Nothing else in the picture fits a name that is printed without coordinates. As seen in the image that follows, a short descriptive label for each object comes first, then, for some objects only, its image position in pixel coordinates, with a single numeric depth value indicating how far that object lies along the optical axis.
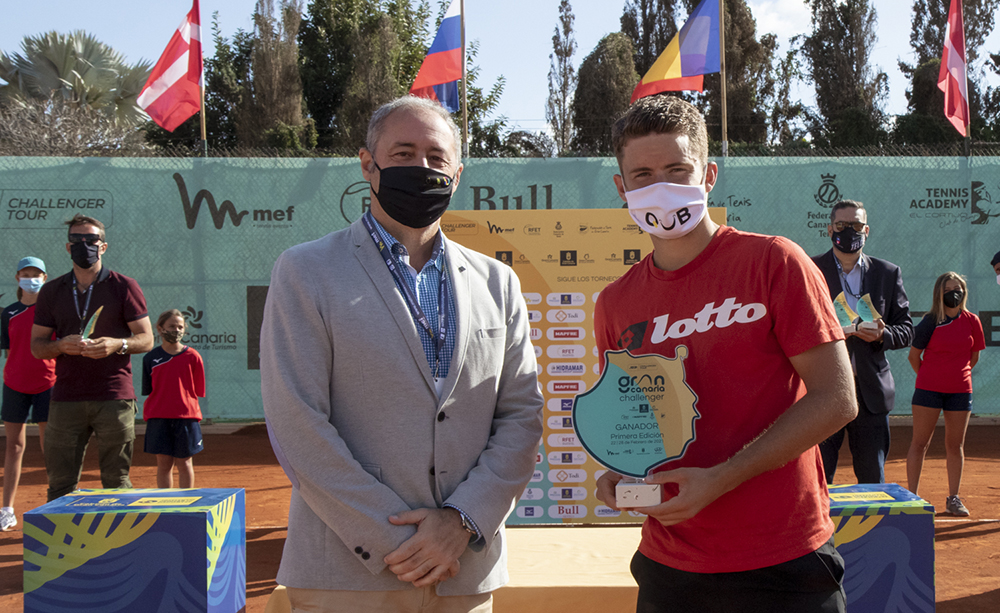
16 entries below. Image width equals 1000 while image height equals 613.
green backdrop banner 8.27
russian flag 10.21
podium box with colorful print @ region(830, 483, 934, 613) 3.32
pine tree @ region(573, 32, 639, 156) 31.59
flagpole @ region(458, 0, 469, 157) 9.84
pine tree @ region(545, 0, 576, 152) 34.53
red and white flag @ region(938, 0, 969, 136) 9.62
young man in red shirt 1.64
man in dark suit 4.05
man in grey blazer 1.80
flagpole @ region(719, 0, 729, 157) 9.62
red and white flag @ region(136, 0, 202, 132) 9.65
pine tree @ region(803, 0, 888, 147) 31.97
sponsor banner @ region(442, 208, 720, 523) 4.93
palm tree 26.67
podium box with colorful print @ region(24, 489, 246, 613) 3.36
